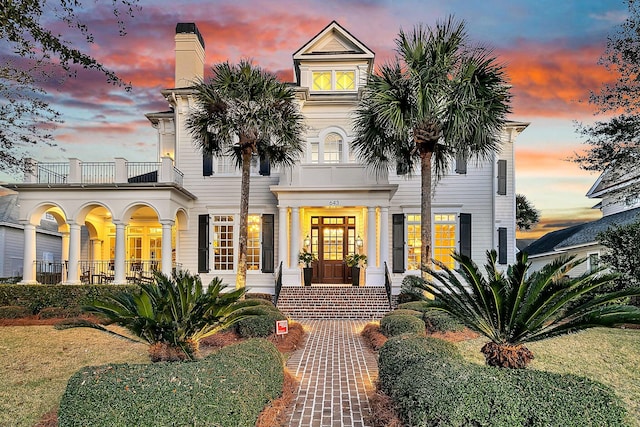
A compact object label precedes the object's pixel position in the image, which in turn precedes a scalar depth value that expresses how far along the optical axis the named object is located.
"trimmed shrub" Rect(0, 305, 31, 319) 14.02
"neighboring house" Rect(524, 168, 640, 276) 20.70
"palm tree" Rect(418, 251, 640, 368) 5.39
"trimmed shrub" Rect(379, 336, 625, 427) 4.21
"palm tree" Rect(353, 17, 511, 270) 12.20
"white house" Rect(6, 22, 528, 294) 18.02
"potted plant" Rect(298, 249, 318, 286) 18.25
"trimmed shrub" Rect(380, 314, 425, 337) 10.42
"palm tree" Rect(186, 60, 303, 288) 14.40
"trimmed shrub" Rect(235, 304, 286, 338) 10.91
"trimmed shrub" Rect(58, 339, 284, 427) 4.38
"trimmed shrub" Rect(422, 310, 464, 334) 11.10
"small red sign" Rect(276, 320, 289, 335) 9.89
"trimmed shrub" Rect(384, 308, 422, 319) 12.02
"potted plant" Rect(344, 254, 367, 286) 18.28
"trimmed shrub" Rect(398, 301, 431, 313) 13.23
